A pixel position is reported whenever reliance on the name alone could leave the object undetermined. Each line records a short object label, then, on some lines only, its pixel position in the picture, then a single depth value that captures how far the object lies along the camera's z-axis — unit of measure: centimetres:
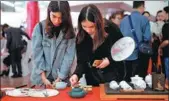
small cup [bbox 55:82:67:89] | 136
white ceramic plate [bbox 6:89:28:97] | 125
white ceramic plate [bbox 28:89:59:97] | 124
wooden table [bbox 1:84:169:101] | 118
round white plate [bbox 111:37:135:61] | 154
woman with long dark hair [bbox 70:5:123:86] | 141
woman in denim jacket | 146
